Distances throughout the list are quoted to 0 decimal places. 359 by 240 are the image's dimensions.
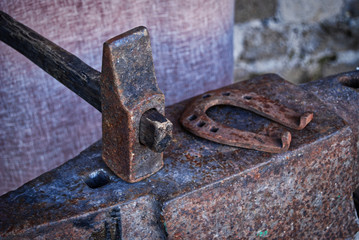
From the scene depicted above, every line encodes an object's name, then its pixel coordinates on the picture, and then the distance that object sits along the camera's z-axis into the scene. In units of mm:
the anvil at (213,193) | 880
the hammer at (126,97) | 828
